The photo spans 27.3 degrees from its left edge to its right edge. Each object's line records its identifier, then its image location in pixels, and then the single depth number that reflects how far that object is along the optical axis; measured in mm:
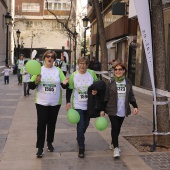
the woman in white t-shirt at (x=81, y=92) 5984
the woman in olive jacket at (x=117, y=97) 5898
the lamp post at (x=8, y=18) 27872
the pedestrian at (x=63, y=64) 20952
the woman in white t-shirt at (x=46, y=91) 5902
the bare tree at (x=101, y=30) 11130
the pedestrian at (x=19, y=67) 20750
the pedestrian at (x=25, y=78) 14518
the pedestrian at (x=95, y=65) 20025
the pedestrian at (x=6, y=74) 20653
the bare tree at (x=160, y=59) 6845
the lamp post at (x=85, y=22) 26269
